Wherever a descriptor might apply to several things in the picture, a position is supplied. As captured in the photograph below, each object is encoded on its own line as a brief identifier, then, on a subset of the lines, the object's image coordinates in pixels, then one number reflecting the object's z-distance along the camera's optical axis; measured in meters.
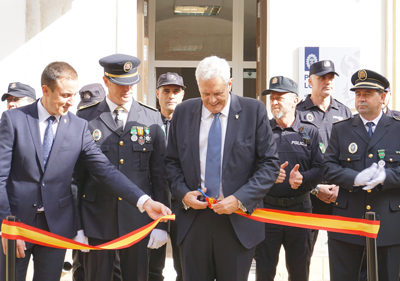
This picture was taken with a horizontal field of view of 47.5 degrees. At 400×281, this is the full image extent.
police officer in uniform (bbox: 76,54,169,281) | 3.72
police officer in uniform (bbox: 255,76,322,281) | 4.41
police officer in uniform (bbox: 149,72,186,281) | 4.90
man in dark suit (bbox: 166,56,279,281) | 3.26
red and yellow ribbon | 3.12
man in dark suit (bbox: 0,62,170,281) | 3.26
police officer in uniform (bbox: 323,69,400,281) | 3.66
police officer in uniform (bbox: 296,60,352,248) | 4.94
